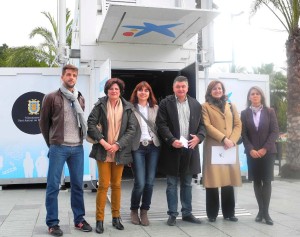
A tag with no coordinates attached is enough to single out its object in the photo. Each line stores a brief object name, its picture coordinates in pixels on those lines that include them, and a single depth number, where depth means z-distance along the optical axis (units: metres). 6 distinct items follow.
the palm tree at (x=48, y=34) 24.88
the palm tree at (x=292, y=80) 10.64
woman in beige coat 5.18
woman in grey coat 4.75
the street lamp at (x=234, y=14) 17.06
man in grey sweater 4.65
